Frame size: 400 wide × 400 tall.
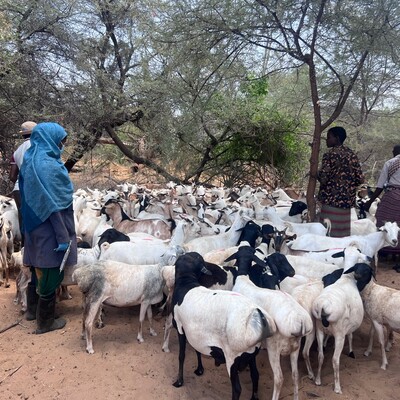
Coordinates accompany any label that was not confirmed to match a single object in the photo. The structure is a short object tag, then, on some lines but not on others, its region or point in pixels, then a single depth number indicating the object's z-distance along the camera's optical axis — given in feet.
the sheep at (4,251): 20.93
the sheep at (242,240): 17.36
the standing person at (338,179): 20.11
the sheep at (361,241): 19.21
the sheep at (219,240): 19.51
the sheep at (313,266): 16.48
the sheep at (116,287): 15.02
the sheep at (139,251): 17.93
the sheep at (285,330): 11.63
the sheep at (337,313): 12.85
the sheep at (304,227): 21.67
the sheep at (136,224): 23.63
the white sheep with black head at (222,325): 11.14
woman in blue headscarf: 15.03
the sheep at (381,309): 13.93
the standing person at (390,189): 23.20
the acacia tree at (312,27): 22.90
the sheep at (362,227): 23.90
